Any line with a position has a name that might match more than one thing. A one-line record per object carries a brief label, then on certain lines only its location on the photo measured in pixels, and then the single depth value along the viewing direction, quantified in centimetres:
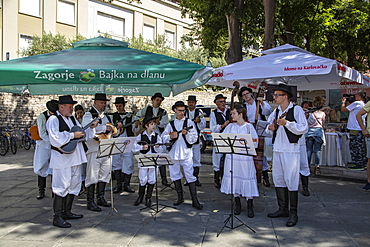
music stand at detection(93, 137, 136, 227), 537
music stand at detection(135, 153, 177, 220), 553
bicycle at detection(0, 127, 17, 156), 1317
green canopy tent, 521
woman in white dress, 545
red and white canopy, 661
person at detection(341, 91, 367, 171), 835
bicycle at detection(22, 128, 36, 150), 1477
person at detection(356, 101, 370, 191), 671
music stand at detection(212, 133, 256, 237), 487
